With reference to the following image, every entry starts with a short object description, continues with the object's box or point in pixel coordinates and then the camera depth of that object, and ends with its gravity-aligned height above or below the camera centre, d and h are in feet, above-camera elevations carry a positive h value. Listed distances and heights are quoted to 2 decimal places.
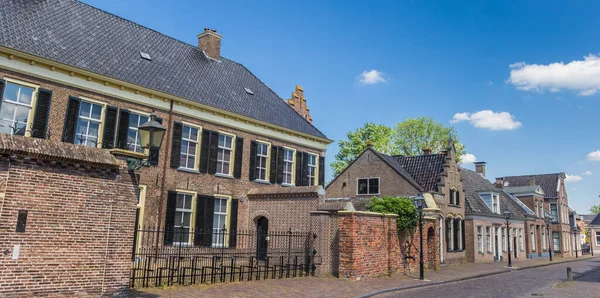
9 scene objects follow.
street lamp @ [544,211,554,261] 148.46 +4.09
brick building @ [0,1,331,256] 52.60 +15.85
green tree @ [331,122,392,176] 163.00 +32.47
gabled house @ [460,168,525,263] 102.73 +2.11
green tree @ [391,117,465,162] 158.10 +33.97
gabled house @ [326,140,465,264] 91.35 +9.66
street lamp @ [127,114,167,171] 31.09 +6.07
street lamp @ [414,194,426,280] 59.77 +0.25
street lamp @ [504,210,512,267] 94.02 -0.97
